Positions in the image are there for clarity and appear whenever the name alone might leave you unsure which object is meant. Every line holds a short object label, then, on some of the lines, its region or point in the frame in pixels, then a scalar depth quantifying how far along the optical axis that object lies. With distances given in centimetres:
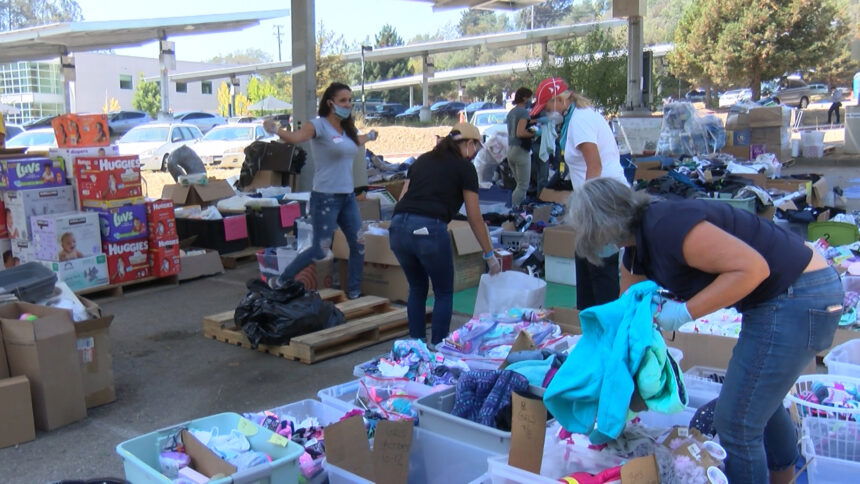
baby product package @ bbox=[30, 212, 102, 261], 655
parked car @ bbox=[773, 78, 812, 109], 3700
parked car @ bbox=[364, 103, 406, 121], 4279
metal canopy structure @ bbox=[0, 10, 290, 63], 2483
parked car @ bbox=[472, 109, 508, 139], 2378
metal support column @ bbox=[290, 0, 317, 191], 1055
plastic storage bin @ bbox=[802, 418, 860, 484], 308
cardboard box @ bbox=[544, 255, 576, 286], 724
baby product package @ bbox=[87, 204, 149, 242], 686
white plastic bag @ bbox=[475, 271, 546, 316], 516
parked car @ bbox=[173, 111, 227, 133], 3356
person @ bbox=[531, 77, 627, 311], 462
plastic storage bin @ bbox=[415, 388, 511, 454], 302
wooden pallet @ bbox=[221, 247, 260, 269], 828
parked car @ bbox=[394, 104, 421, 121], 4288
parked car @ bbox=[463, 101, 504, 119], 3718
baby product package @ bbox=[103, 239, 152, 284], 700
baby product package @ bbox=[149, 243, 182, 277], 728
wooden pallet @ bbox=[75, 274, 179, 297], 691
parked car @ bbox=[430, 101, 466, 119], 4372
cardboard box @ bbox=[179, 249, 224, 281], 768
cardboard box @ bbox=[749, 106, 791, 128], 1389
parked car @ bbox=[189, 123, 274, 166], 2334
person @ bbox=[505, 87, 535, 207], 985
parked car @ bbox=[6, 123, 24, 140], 2484
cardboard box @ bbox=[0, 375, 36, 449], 391
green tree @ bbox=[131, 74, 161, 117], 5272
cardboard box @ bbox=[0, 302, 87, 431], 403
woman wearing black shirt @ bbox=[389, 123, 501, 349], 464
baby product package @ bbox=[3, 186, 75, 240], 672
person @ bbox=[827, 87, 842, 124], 2661
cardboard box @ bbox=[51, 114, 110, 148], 697
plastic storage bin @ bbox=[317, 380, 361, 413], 356
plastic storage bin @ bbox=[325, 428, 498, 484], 310
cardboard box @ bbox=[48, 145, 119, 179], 692
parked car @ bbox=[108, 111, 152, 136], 2956
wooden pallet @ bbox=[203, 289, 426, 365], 525
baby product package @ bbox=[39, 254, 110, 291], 659
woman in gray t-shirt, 602
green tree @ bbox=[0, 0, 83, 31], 7022
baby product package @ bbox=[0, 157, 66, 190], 664
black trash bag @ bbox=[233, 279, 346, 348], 536
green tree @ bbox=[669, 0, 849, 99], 2903
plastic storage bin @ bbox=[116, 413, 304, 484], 270
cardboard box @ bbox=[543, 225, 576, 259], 706
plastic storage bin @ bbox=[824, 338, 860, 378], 386
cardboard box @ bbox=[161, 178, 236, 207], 921
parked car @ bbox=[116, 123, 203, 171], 2139
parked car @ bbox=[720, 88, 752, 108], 4042
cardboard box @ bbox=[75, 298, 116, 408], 439
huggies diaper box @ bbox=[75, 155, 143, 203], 683
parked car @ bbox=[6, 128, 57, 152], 2136
